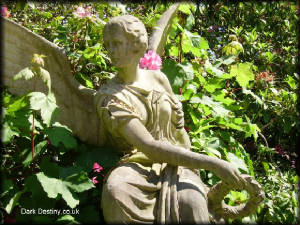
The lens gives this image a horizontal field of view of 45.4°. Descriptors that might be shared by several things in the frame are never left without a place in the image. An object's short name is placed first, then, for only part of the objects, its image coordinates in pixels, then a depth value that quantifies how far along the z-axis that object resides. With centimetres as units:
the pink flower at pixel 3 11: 258
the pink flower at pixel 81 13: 286
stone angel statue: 188
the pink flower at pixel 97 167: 231
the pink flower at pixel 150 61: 246
